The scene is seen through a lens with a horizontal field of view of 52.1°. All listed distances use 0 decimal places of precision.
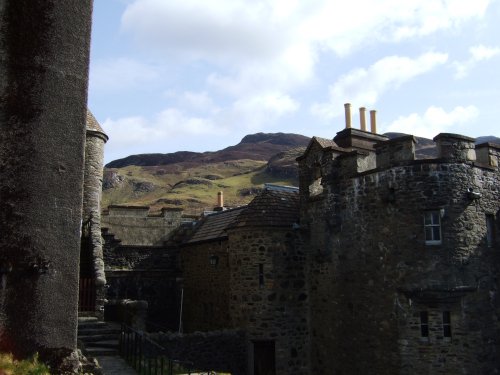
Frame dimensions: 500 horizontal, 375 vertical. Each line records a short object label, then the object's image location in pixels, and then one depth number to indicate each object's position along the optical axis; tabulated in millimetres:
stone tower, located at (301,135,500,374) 14180
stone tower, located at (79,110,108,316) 16391
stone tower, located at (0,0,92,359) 7469
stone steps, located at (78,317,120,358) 13648
